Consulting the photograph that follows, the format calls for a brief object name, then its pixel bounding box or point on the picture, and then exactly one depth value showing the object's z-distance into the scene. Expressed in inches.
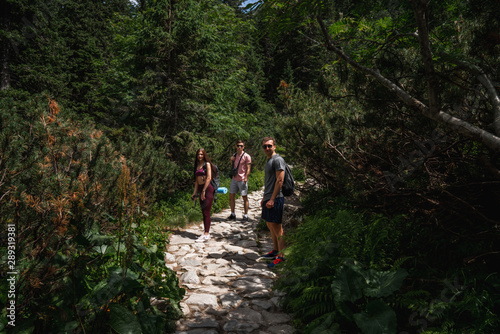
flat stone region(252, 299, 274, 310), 133.3
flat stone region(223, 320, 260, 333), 113.7
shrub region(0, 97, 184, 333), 77.5
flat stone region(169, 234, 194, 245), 231.9
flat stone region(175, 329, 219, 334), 111.0
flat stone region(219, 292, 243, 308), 136.9
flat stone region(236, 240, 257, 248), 235.1
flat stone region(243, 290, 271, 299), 144.0
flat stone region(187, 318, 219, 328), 115.8
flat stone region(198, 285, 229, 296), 149.8
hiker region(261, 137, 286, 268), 180.4
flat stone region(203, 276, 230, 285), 163.3
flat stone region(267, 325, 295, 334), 112.9
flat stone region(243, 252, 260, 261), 207.2
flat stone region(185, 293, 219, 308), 135.5
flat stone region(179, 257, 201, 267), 187.9
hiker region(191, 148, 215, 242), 239.6
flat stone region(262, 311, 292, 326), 120.3
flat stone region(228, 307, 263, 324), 122.0
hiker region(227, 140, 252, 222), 313.3
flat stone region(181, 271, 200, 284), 161.8
